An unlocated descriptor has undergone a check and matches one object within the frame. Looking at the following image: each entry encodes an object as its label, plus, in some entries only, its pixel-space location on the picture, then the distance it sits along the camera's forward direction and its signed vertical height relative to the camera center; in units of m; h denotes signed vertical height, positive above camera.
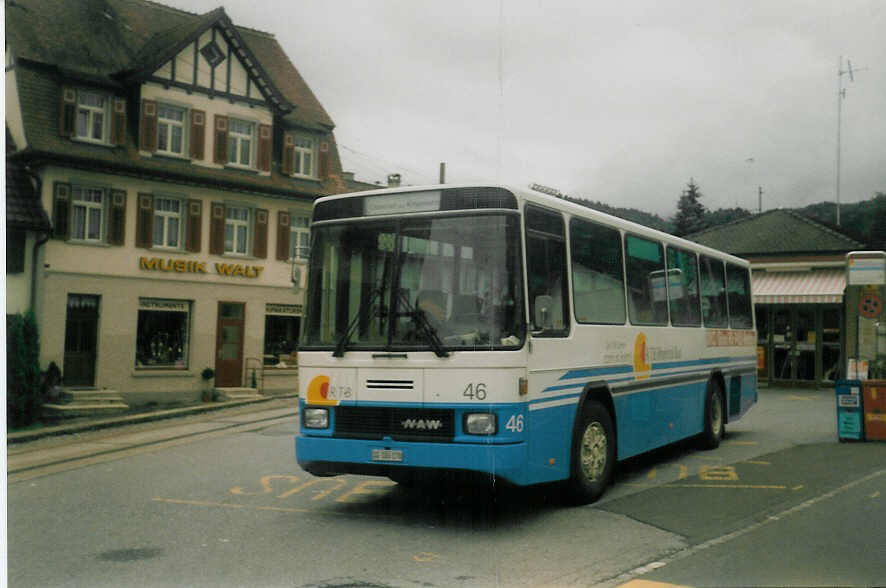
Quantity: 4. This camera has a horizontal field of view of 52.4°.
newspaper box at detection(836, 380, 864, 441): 13.70 -0.77
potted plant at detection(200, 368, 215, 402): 17.50 -0.51
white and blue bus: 7.38 +0.15
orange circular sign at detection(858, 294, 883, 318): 14.87 +0.89
